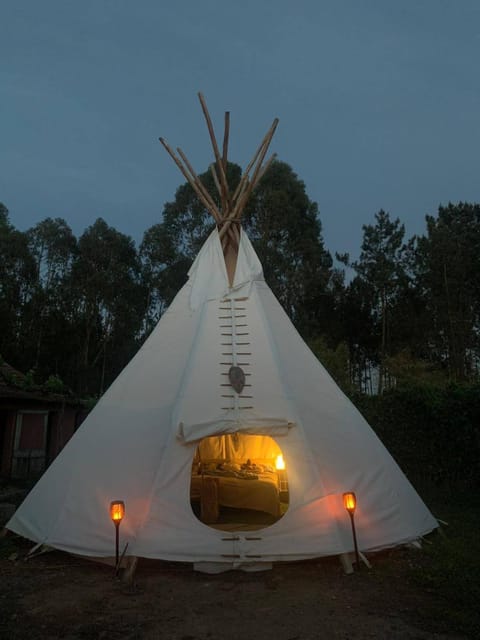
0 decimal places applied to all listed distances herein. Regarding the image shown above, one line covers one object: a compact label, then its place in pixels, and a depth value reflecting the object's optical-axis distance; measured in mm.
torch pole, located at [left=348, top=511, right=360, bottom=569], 4270
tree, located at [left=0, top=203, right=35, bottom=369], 20578
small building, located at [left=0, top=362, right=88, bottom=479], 9922
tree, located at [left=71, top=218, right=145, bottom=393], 23391
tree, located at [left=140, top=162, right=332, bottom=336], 18078
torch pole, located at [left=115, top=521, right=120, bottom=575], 4113
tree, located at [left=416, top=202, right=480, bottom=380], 17469
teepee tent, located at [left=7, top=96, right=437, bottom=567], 4312
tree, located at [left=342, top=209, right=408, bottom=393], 20234
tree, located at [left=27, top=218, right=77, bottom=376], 20697
